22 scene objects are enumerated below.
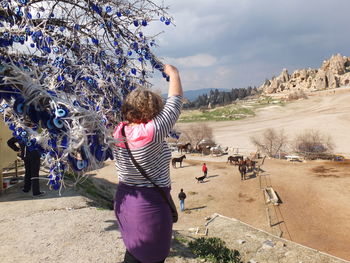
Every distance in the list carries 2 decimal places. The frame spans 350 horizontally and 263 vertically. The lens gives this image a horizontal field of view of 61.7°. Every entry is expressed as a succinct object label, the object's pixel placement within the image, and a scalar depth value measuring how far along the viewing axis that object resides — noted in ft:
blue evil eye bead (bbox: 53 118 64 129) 6.21
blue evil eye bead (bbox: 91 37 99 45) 11.02
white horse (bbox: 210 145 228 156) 105.91
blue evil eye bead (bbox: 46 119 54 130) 6.40
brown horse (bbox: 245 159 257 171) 76.08
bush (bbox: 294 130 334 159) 95.75
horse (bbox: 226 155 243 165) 86.74
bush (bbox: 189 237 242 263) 20.41
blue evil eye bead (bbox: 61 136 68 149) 6.32
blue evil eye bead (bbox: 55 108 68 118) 6.12
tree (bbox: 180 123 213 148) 124.77
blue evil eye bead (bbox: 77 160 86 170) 6.49
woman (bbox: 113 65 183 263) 7.22
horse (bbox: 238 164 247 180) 71.26
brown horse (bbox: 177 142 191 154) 108.58
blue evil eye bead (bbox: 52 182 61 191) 7.12
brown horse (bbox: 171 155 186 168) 86.06
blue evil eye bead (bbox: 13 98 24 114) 6.79
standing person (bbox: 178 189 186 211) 50.75
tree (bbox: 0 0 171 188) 6.42
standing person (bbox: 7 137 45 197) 24.83
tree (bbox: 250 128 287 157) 106.01
